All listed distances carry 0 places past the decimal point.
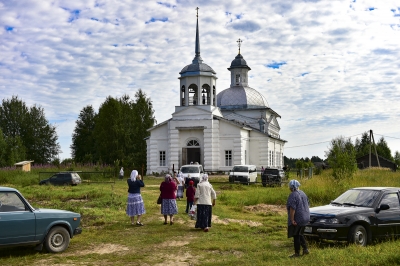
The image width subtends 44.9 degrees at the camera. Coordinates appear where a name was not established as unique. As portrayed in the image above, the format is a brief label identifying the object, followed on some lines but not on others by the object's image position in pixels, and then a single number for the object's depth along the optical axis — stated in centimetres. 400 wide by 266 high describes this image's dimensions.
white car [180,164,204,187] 3334
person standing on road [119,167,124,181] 4169
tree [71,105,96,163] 7506
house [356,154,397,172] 6151
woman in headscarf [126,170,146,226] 1520
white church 4603
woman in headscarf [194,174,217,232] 1451
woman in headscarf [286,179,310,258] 1035
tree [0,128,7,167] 5574
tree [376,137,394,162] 8675
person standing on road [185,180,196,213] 1747
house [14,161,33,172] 4156
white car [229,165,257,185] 3631
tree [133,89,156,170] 6067
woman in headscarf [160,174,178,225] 1559
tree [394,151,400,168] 8976
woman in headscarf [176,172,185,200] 2356
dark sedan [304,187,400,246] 1148
